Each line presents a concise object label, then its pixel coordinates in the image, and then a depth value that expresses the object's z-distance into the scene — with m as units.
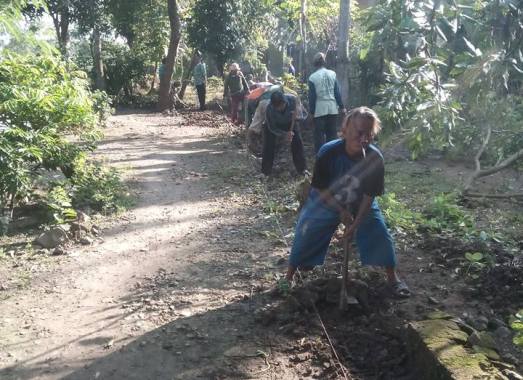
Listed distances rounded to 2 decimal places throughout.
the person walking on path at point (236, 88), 12.99
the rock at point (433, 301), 4.22
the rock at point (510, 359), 3.23
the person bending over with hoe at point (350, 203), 3.98
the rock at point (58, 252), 5.39
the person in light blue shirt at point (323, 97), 8.09
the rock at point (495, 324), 3.86
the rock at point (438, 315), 3.52
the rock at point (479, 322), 3.84
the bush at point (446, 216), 5.79
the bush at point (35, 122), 5.46
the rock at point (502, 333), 3.73
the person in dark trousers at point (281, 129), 7.86
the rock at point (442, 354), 2.81
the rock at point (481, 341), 3.13
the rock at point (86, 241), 5.68
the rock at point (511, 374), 2.82
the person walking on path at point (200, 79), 15.63
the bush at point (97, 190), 6.65
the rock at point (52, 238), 5.54
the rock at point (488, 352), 3.01
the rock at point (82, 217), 5.98
